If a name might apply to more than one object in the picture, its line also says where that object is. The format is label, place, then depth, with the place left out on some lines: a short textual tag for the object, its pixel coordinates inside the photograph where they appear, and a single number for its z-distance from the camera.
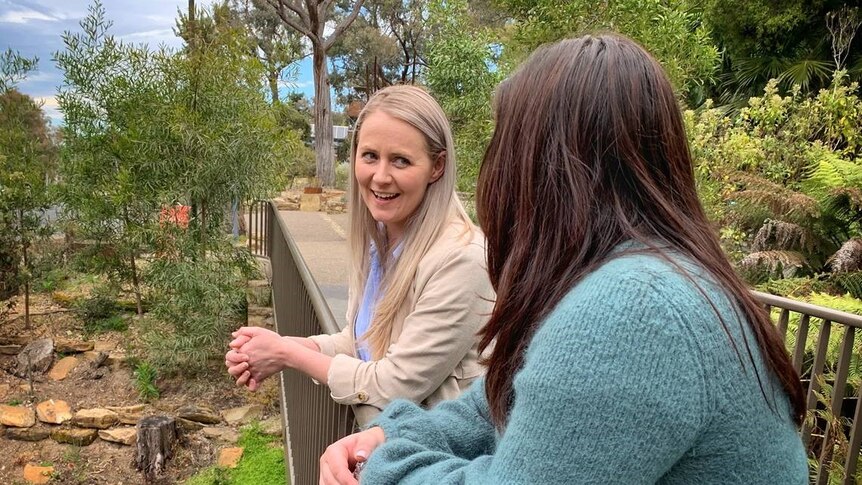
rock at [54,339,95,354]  7.57
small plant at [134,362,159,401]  6.42
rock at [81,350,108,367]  7.22
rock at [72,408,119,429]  6.02
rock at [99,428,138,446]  5.78
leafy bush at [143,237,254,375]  6.30
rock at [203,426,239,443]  5.63
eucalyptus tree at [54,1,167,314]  6.48
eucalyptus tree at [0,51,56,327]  7.54
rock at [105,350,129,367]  7.21
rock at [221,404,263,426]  5.92
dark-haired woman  0.68
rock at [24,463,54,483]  5.31
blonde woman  1.48
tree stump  5.27
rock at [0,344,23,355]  7.73
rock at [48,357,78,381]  7.12
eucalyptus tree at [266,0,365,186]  18.11
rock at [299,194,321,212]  16.92
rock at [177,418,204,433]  5.77
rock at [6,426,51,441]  5.99
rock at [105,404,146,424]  6.09
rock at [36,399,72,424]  6.12
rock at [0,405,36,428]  6.12
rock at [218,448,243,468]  5.18
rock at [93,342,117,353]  7.63
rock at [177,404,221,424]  5.88
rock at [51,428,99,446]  5.85
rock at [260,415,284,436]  5.62
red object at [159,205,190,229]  6.46
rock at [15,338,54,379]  7.20
